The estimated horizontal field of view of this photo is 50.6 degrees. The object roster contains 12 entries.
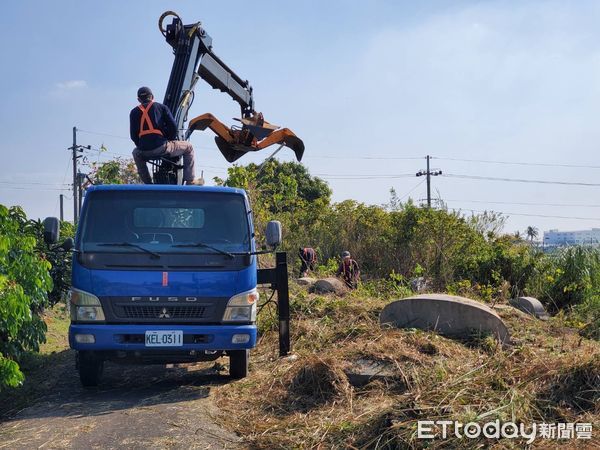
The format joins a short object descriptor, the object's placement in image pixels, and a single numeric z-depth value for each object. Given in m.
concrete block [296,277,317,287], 12.56
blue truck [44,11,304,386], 6.66
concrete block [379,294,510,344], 7.30
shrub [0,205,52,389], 5.43
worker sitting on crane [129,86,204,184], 8.14
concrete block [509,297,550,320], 10.16
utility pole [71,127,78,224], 40.50
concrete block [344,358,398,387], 6.23
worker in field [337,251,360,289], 13.12
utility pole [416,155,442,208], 49.22
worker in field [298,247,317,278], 15.51
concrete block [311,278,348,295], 11.70
